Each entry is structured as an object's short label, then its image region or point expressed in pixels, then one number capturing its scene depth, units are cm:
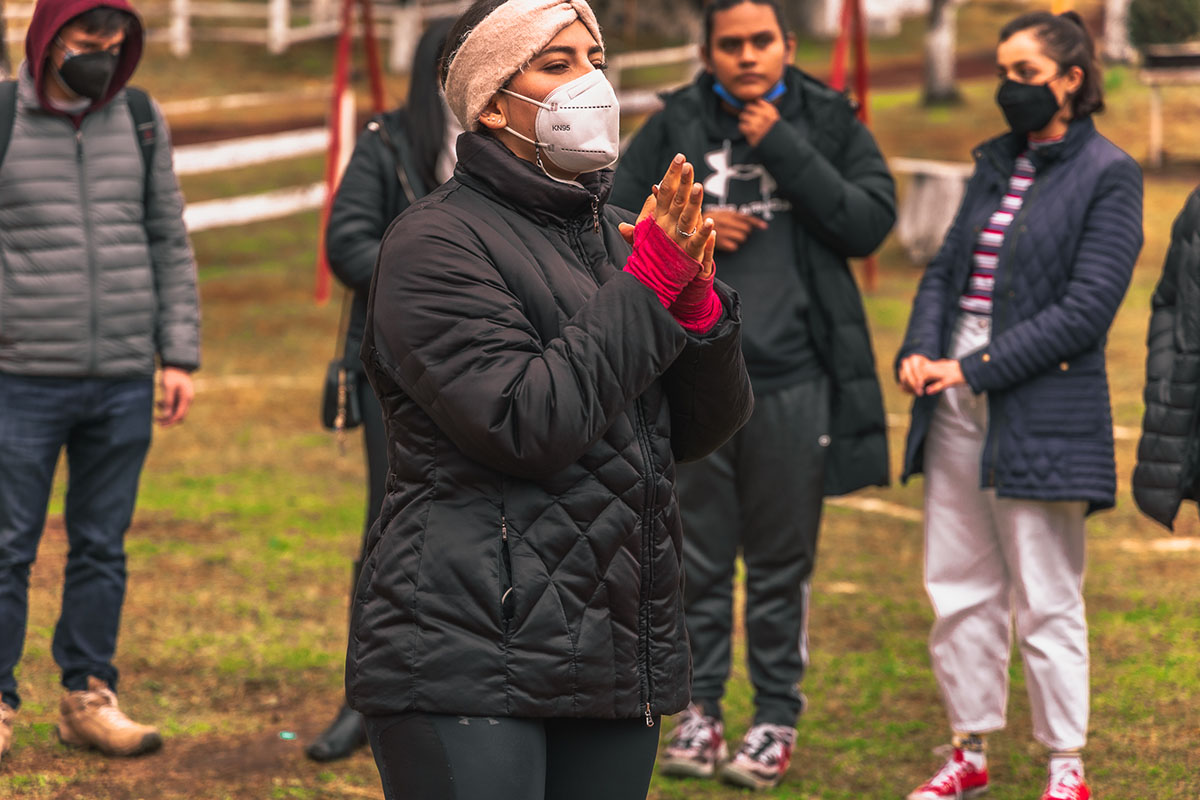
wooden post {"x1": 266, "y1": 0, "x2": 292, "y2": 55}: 2558
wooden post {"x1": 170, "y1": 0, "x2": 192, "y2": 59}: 2451
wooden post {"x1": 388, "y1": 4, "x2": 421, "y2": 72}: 2416
